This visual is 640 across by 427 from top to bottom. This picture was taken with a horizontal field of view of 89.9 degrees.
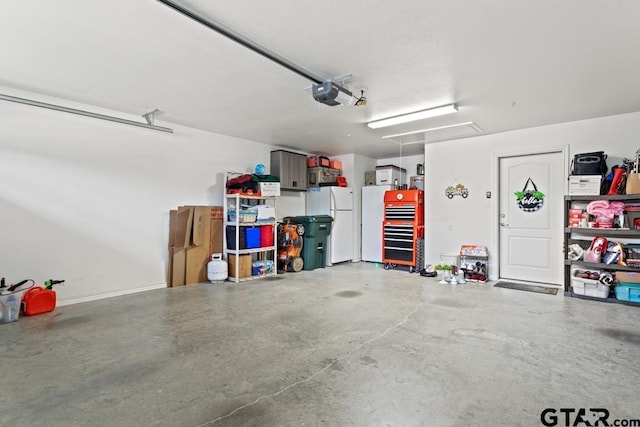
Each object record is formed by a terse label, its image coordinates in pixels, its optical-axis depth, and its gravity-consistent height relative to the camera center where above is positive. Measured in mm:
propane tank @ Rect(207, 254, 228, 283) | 5323 -1024
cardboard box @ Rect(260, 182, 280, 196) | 5879 +389
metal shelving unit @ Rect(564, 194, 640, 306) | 4266 -391
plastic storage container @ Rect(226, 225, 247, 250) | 5566 -490
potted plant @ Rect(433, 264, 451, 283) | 5536 -1052
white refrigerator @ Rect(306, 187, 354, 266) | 7086 -65
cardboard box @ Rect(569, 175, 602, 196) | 4492 +347
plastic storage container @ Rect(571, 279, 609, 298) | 4332 -1089
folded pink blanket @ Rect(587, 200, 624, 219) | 4391 +15
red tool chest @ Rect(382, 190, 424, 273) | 6434 -420
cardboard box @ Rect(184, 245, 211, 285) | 5242 -907
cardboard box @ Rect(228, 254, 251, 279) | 5532 -981
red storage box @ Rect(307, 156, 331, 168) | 7258 +1087
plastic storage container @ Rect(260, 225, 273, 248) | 5993 -501
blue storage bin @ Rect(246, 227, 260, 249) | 5723 -507
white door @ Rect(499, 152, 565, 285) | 5129 -137
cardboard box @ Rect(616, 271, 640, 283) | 4168 -887
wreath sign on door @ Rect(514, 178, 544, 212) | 5262 +189
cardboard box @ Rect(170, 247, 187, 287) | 5129 -921
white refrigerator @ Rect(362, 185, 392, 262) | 7344 -254
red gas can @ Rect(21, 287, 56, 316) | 3729 -1084
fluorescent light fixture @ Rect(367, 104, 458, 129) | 4310 +1341
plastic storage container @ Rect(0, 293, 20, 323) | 3486 -1080
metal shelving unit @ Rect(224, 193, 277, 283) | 5492 -418
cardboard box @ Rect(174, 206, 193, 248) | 5199 -312
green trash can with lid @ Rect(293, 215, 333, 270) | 6602 -616
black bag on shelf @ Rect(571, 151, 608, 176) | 4516 +649
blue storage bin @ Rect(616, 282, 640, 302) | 4137 -1075
